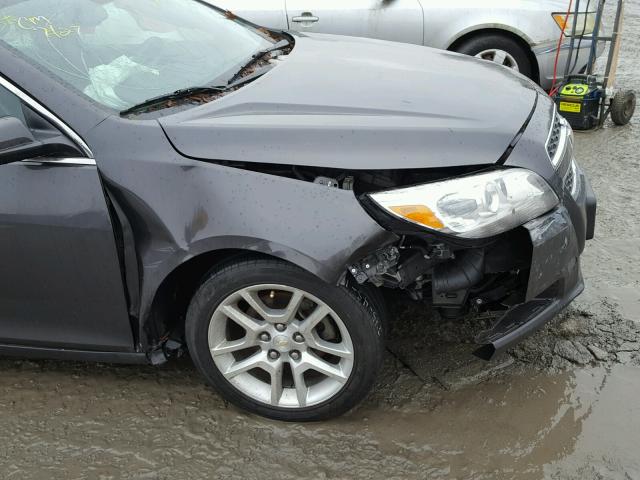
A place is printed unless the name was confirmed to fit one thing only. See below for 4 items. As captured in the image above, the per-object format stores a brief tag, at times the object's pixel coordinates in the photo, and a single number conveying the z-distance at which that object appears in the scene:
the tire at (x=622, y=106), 5.31
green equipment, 5.24
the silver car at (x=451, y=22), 5.51
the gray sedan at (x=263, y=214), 2.24
